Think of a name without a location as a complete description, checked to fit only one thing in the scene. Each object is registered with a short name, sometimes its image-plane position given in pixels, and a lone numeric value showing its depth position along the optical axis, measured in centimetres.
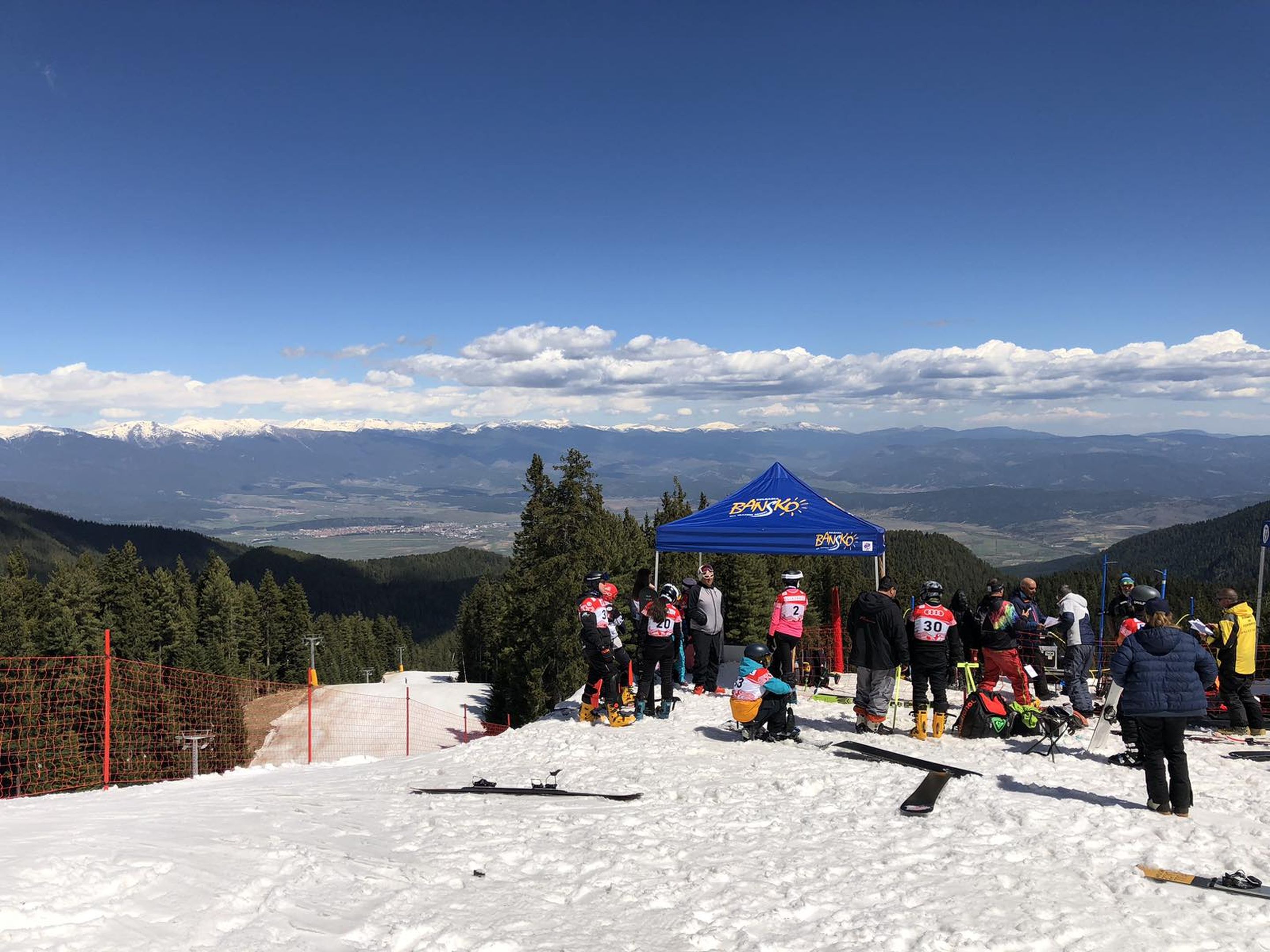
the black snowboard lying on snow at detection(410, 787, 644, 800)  803
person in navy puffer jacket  678
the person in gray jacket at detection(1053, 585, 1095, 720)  1088
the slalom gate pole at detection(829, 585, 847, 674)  1596
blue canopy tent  1433
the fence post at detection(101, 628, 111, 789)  966
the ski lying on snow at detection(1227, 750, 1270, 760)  881
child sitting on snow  1003
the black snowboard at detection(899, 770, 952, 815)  686
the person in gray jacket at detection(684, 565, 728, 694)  1329
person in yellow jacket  1006
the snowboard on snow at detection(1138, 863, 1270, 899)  486
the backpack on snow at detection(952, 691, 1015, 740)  985
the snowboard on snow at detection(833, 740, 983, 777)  811
